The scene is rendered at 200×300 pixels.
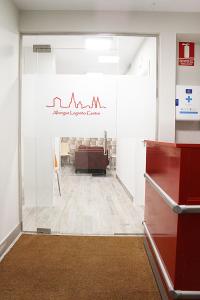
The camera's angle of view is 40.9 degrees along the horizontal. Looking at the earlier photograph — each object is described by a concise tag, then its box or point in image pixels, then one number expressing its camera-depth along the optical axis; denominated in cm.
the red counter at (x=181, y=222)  179
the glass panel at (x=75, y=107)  378
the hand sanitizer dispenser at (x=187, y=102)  378
